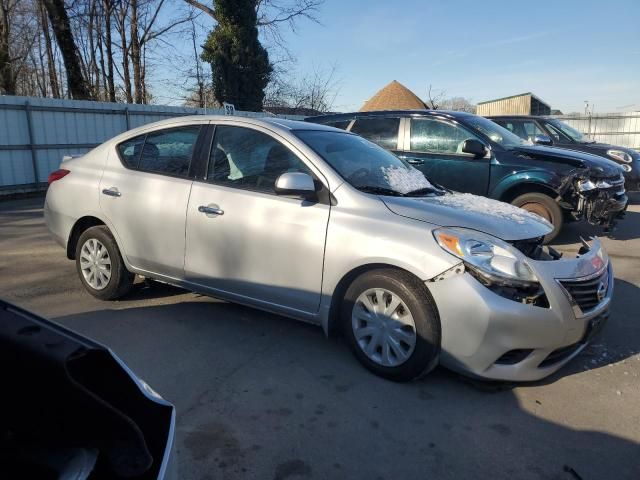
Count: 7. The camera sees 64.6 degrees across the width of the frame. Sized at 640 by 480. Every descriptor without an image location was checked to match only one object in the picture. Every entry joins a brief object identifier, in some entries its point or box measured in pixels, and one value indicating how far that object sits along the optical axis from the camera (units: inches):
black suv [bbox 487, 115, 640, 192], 404.5
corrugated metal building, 1296.6
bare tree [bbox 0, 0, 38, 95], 930.7
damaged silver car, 119.7
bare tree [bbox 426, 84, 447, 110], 1084.3
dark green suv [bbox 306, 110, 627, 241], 267.3
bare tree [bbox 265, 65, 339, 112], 1075.9
